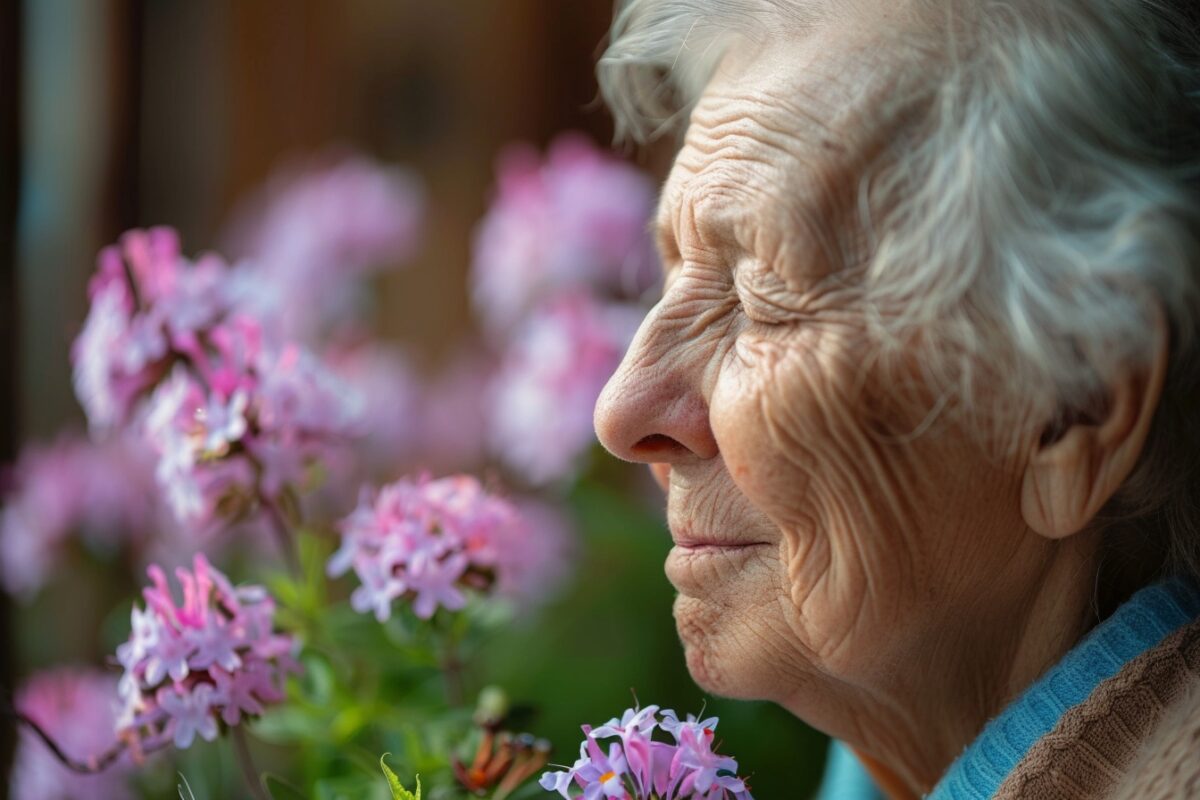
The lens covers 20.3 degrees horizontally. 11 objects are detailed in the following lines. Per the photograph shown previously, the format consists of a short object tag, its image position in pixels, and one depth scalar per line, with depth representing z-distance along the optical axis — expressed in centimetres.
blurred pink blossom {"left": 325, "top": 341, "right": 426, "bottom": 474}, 128
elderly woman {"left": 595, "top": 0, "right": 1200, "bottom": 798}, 79
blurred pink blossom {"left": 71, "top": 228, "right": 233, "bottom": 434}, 92
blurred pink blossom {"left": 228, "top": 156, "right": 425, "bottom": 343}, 128
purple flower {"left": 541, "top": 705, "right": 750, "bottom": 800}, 80
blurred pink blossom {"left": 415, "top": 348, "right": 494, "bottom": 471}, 139
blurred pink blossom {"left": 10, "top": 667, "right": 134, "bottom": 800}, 96
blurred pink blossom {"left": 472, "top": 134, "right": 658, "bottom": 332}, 113
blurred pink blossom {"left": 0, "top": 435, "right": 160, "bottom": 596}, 107
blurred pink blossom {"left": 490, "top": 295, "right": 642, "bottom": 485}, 108
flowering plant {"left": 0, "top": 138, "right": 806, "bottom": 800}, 85
